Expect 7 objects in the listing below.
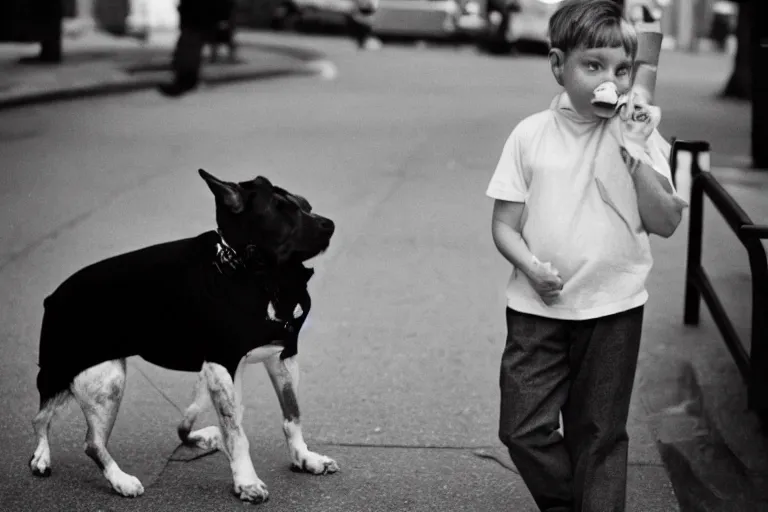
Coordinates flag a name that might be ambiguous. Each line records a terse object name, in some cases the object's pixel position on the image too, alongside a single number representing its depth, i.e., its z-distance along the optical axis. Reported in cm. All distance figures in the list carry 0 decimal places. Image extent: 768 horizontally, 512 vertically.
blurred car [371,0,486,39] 3488
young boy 354
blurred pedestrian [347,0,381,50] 3247
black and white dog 396
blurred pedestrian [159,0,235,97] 1719
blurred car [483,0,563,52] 3172
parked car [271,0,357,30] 3722
